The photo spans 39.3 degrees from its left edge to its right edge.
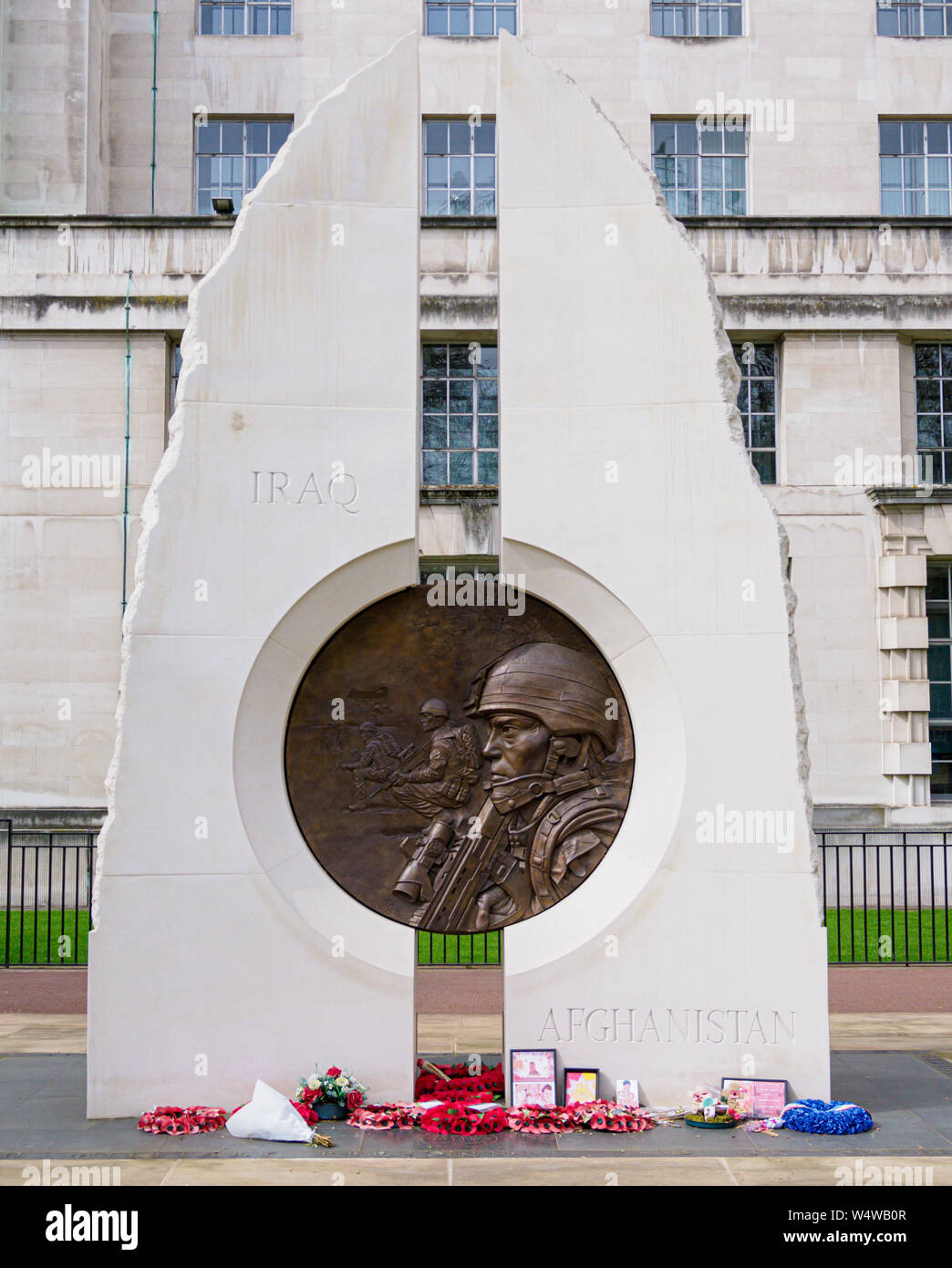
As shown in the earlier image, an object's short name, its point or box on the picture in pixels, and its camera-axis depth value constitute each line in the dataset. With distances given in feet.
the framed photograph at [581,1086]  27.35
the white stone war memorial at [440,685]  27.78
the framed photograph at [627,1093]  27.43
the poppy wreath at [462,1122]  26.35
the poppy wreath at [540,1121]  26.45
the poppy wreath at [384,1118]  26.66
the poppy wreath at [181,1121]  26.32
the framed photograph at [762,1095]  27.25
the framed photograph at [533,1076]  27.27
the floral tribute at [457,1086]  28.45
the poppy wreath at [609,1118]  26.43
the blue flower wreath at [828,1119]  26.27
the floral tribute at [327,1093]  27.14
